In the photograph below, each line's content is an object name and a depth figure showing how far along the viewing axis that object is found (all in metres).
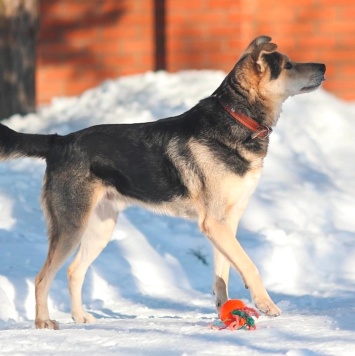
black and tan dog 13.80
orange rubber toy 12.28
